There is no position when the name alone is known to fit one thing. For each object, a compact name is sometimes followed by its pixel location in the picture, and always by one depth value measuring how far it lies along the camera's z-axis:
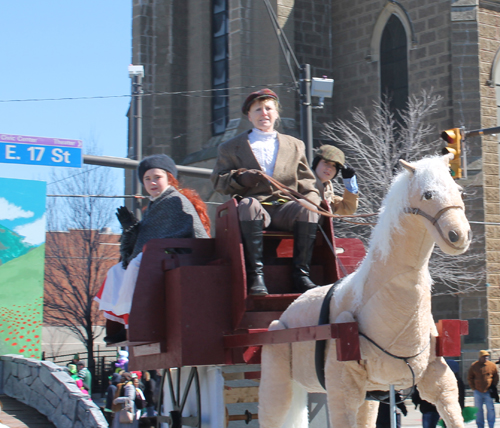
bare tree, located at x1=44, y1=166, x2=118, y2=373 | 26.78
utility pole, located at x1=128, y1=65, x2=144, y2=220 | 16.70
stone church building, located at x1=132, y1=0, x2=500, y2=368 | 19.16
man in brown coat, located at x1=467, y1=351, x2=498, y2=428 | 12.86
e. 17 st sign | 13.71
